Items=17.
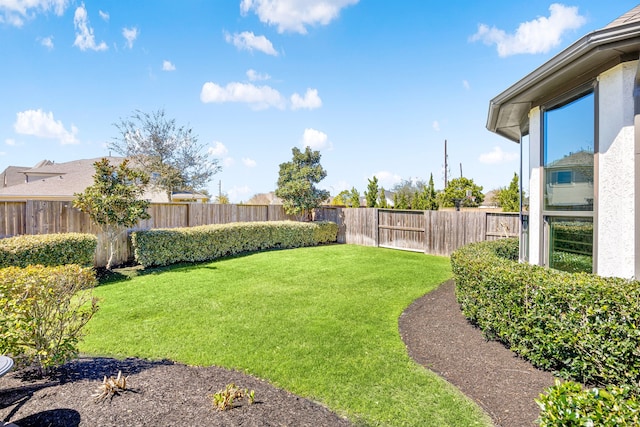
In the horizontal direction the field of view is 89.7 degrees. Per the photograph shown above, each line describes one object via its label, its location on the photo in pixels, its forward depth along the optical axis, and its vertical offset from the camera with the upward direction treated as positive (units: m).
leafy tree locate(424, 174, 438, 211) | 14.53 +0.62
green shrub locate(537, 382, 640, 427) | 1.60 -1.03
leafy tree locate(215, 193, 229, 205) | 32.37 +1.25
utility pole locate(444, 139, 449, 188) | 25.33 +3.66
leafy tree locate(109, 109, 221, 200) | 18.42 +3.75
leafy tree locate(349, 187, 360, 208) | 19.65 +0.84
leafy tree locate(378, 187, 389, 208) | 17.53 +0.58
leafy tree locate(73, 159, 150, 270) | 8.42 +0.24
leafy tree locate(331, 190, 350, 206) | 26.38 +1.03
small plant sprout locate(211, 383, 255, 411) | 2.46 -1.48
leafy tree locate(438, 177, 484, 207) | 21.28 +1.22
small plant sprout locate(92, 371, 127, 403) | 2.50 -1.42
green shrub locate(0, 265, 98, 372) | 2.69 -0.95
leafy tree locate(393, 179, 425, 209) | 33.19 +2.81
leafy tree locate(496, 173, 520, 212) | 13.60 +0.64
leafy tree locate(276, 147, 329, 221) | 14.66 +1.26
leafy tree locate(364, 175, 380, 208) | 17.09 +0.98
